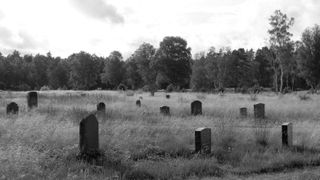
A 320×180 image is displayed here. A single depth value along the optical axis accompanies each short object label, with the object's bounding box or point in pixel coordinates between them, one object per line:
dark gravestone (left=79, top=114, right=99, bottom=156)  8.89
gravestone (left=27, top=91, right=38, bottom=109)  21.36
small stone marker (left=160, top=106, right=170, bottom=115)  19.11
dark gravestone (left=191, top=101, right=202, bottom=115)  19.34
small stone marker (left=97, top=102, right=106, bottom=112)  18.89
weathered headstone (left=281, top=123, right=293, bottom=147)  11.20
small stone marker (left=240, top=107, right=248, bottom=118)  18.77
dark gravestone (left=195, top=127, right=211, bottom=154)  10.01
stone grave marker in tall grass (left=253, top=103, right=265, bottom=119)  18.47
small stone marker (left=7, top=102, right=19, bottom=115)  17.20
